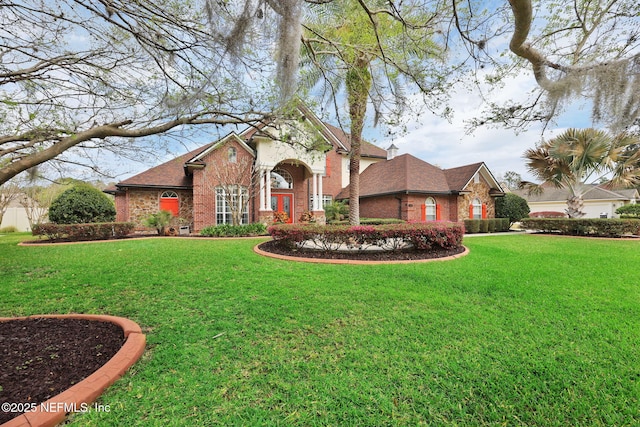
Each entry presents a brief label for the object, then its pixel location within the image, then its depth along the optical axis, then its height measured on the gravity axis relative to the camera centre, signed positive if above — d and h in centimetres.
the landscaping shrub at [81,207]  1175 +61
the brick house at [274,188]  1455 +175
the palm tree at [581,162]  1288 +258
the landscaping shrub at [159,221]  1290 -9
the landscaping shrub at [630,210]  2077 +6
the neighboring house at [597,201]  2848 +126
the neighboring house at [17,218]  2192 +29
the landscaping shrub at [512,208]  1889 +35
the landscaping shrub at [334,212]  1692 +25
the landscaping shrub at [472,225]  1666 -74
